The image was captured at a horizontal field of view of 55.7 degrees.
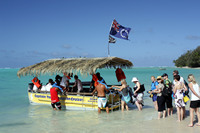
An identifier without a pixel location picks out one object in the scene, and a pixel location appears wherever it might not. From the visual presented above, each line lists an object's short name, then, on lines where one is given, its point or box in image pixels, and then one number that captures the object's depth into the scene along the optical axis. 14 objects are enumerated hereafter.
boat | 8.21
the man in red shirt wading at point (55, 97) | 8.60
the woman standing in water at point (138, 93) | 7.76
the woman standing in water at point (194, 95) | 5.35
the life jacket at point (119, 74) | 9.78
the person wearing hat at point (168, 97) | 6.73
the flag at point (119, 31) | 9.55
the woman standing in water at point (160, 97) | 6.61
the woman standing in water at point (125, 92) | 7.79
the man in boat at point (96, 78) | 8.33
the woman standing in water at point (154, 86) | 7.49
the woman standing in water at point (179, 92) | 5.92
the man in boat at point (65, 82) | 9.26
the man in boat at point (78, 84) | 8.98
